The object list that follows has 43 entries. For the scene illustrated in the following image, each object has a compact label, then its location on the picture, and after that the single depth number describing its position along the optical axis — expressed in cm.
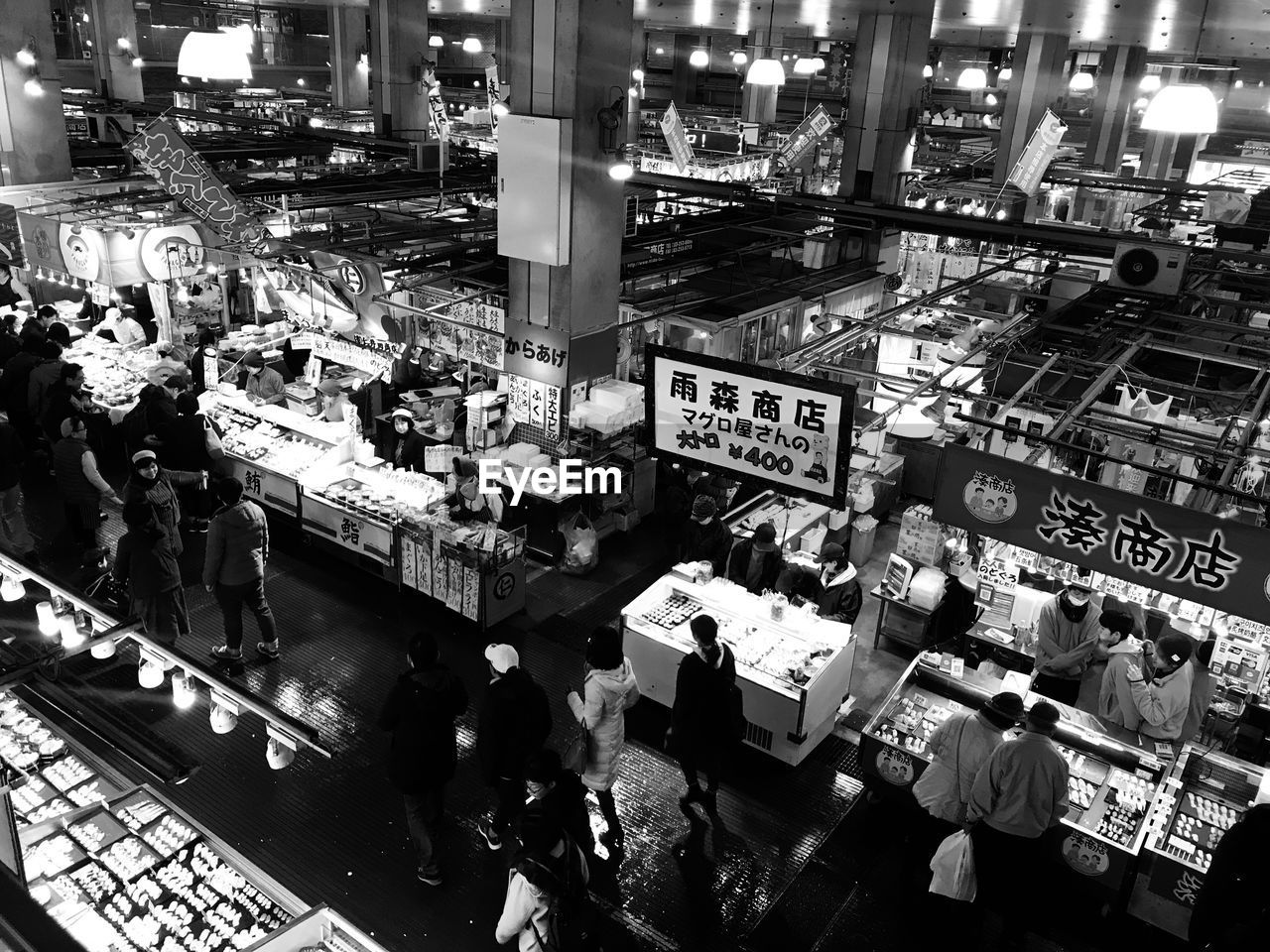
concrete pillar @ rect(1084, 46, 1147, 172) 2497
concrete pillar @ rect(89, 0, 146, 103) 2200
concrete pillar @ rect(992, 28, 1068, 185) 2039
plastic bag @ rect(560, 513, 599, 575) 1135
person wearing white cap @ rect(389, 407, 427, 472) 1248
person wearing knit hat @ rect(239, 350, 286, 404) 1344
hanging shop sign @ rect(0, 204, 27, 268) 1401
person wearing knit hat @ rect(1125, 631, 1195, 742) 760
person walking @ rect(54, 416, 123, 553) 1036
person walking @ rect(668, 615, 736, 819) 709
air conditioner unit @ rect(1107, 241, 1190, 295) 1055
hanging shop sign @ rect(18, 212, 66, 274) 1302
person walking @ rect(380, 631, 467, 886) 621
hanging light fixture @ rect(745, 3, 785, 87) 1766
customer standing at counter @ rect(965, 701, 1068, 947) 621
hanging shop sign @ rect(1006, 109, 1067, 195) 1232
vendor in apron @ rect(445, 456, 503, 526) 1065
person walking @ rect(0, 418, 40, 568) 999
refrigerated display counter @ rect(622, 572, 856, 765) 818
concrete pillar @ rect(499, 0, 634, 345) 975
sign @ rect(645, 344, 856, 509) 687
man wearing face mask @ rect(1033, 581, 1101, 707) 857
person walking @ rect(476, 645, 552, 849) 638
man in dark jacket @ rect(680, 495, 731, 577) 1018
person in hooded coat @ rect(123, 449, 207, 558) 891
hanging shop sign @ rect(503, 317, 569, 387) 1111
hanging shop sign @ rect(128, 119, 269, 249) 1076
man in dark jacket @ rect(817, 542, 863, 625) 945
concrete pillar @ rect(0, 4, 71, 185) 1466
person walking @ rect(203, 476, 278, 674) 857
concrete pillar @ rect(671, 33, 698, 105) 4178
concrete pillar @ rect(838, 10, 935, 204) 1639
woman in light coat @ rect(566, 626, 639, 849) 676
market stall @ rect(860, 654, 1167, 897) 673
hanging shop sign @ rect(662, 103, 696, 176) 1607
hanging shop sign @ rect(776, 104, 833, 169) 1542
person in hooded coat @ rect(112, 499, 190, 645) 828
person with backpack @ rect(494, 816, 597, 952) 492
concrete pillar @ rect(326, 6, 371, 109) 2619
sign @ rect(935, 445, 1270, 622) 607
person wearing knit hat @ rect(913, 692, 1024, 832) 639
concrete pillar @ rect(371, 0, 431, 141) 1900
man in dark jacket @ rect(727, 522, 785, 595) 961
